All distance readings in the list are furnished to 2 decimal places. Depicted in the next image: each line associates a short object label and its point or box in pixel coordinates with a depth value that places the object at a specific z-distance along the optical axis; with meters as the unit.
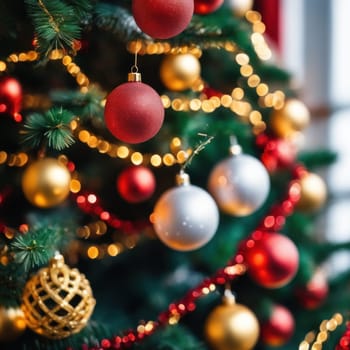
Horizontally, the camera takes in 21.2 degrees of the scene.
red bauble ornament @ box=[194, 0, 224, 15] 0.99
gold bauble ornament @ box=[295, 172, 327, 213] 1.17
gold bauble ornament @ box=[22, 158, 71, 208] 0.99
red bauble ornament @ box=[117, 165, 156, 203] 1.06
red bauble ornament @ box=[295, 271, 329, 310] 1.17
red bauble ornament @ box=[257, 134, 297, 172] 1.15
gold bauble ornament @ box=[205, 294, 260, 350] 1.02
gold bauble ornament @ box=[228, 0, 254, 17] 1.15
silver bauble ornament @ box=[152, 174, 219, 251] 0.93
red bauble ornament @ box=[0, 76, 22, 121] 0.99
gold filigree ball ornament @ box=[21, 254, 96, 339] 0.93
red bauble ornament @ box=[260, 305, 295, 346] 1.12
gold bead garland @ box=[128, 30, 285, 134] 1.02
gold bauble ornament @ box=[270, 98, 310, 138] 1.16
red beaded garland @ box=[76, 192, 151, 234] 1.01
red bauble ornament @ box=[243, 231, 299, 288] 1.04
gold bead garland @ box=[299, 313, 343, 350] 0.91
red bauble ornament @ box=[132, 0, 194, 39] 0.85
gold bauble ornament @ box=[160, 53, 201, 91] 1.04
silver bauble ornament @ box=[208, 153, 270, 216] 1.00
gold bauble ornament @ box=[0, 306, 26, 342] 0.97
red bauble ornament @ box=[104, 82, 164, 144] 0.86
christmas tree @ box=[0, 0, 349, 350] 0.92
